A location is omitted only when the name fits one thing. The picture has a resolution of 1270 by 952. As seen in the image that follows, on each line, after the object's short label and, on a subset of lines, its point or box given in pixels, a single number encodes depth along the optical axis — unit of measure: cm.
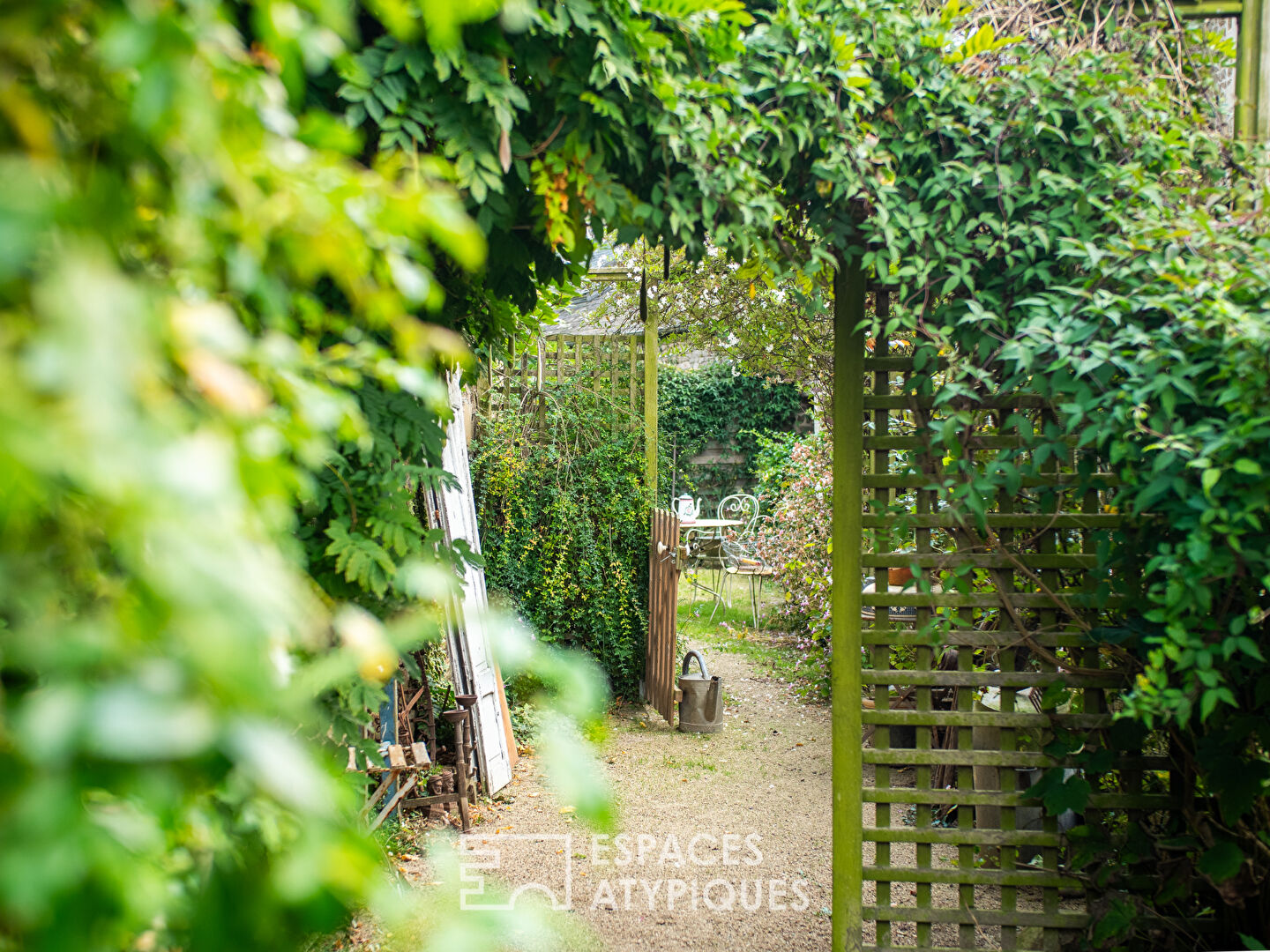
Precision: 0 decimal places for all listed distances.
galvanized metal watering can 484
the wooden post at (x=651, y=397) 521
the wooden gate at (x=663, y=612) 482
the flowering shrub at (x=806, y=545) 536
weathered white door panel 386
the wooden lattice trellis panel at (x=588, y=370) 516
